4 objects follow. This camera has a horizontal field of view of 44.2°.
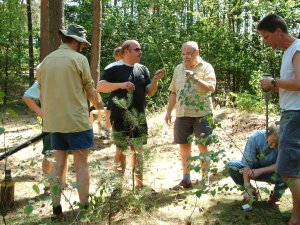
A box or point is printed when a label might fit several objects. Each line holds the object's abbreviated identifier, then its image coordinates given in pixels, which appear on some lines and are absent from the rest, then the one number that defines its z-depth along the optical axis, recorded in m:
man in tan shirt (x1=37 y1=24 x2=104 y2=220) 3.37
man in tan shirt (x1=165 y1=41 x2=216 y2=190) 4.13
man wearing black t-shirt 3.93
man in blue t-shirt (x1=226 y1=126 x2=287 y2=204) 3.60
